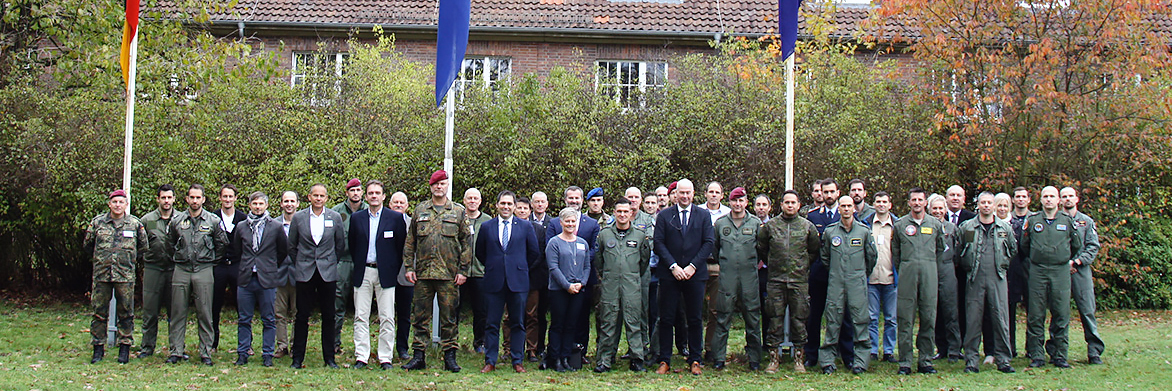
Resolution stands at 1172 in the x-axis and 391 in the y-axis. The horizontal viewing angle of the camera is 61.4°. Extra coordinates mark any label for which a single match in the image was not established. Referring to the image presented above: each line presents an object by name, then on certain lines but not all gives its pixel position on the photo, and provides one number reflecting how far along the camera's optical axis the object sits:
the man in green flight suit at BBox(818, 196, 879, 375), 8.71
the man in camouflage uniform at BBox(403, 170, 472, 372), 8.53
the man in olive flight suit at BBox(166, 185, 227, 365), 8.88
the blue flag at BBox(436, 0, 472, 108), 10.39
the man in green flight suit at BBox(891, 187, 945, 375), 8.82
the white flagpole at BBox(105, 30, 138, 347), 9.90
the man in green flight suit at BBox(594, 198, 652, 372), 8.75
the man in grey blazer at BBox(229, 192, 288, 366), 8.74
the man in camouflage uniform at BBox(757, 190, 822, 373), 8.72
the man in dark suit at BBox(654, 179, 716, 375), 8.80
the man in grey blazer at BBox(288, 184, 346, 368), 8.62
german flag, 10.59
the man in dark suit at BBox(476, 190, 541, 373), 8.80
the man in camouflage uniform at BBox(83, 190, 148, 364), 8.83
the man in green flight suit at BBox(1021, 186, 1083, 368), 9.27
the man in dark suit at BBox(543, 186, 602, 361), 9.05
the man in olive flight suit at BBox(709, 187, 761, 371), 8.80
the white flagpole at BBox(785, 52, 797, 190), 10.12
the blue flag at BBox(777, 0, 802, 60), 10.59
